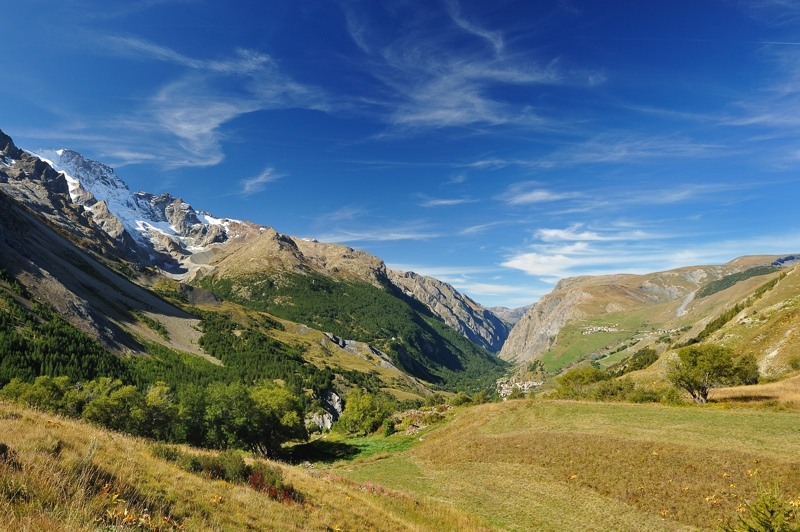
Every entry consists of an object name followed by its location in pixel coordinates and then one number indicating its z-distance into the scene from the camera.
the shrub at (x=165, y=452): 21.03
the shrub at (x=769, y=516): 14.01
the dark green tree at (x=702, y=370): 56.84
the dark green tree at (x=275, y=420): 72.25
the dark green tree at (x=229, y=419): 68.00
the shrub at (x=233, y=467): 21.56
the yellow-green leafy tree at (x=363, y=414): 80.94
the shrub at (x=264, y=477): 21.76
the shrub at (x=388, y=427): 68.88
